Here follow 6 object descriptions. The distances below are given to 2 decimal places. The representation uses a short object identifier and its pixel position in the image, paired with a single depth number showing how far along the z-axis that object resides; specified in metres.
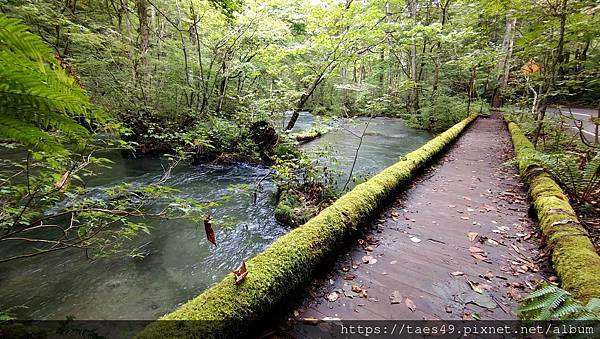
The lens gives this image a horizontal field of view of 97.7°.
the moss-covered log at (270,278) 1.75
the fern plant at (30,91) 0.80
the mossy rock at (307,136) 12.93
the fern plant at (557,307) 1.50
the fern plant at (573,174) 3.90
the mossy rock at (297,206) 5.41
